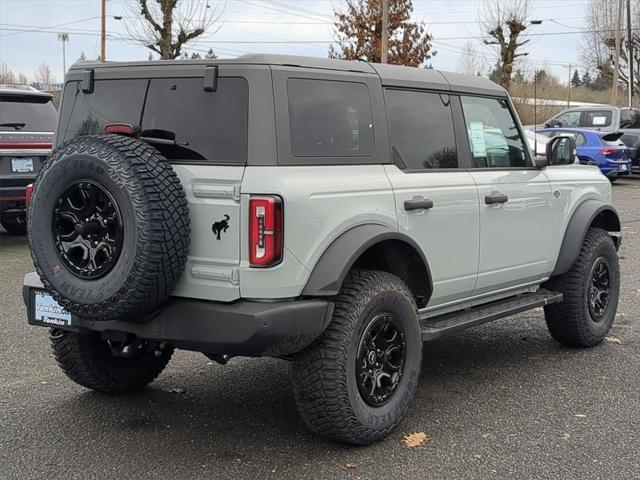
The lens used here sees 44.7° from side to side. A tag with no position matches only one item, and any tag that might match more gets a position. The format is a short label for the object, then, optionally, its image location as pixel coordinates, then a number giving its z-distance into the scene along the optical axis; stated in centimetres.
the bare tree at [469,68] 3894
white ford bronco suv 347
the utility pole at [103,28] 3247
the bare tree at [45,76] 7396
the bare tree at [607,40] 4531
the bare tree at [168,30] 2517
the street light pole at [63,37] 6826
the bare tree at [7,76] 6345
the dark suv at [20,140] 941
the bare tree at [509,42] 3234
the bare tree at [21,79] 6562
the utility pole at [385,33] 2267
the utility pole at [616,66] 3269
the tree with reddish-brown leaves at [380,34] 2756
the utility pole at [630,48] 3779
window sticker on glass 495
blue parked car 1775
